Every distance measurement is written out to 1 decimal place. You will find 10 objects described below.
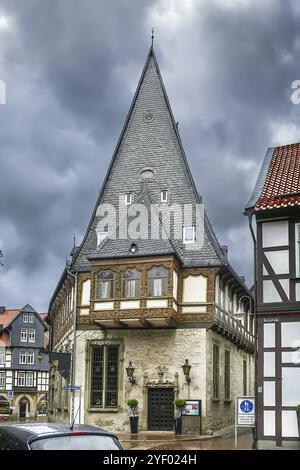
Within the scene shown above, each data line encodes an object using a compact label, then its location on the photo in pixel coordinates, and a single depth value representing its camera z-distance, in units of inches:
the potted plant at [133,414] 1263.5
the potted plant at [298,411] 771.4
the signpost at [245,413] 785.6
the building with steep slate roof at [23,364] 2938.0
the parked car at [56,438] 336.5
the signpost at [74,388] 1247.7
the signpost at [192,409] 1238.3
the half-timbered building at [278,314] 789.9
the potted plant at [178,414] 1223.5
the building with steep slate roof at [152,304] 1278.3
